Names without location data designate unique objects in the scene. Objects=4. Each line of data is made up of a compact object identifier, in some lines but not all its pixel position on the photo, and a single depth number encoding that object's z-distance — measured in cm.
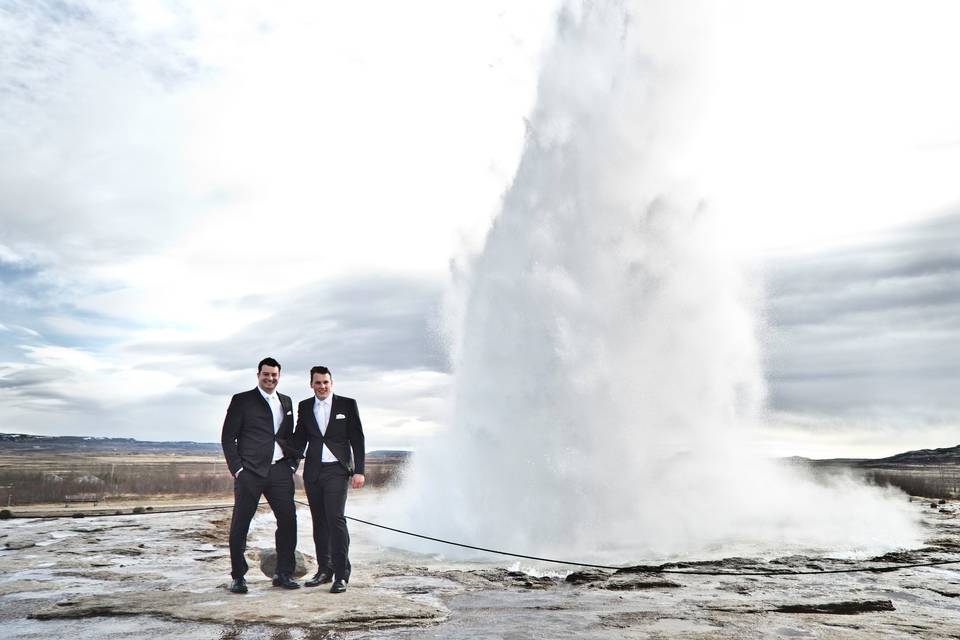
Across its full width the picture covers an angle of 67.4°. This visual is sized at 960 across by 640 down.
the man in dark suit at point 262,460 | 719
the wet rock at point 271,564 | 816
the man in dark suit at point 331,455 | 733
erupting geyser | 1283
